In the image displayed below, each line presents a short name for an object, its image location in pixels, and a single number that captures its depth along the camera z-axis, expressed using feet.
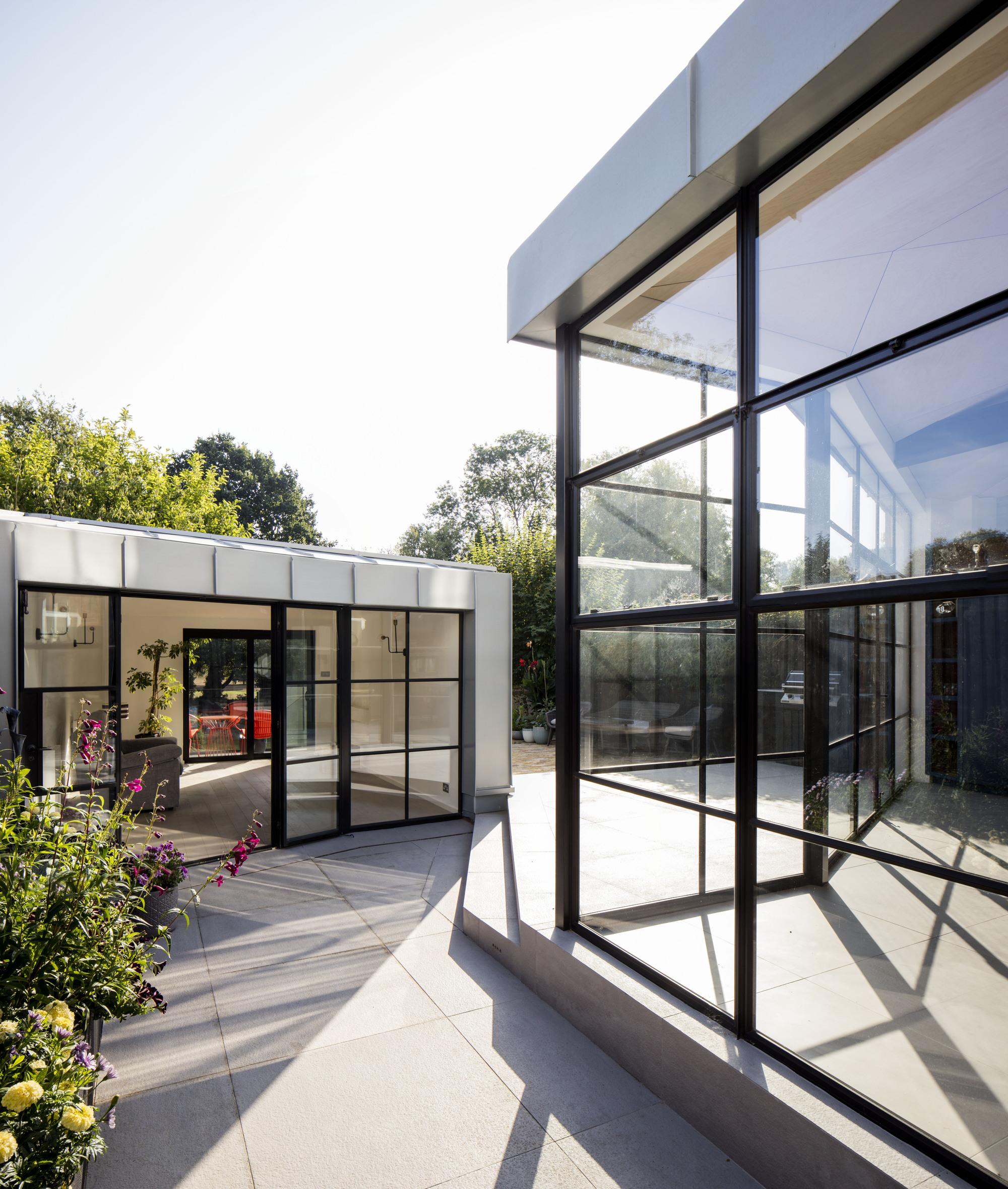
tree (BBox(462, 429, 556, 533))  94.27
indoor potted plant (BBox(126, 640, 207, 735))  29.73
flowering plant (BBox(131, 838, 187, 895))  8.97
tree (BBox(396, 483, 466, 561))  99.04
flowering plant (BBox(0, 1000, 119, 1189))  4.87
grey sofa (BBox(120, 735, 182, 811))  22.29
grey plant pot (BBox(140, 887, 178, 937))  12.48
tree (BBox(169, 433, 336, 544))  88.38
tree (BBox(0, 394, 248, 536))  42.60
